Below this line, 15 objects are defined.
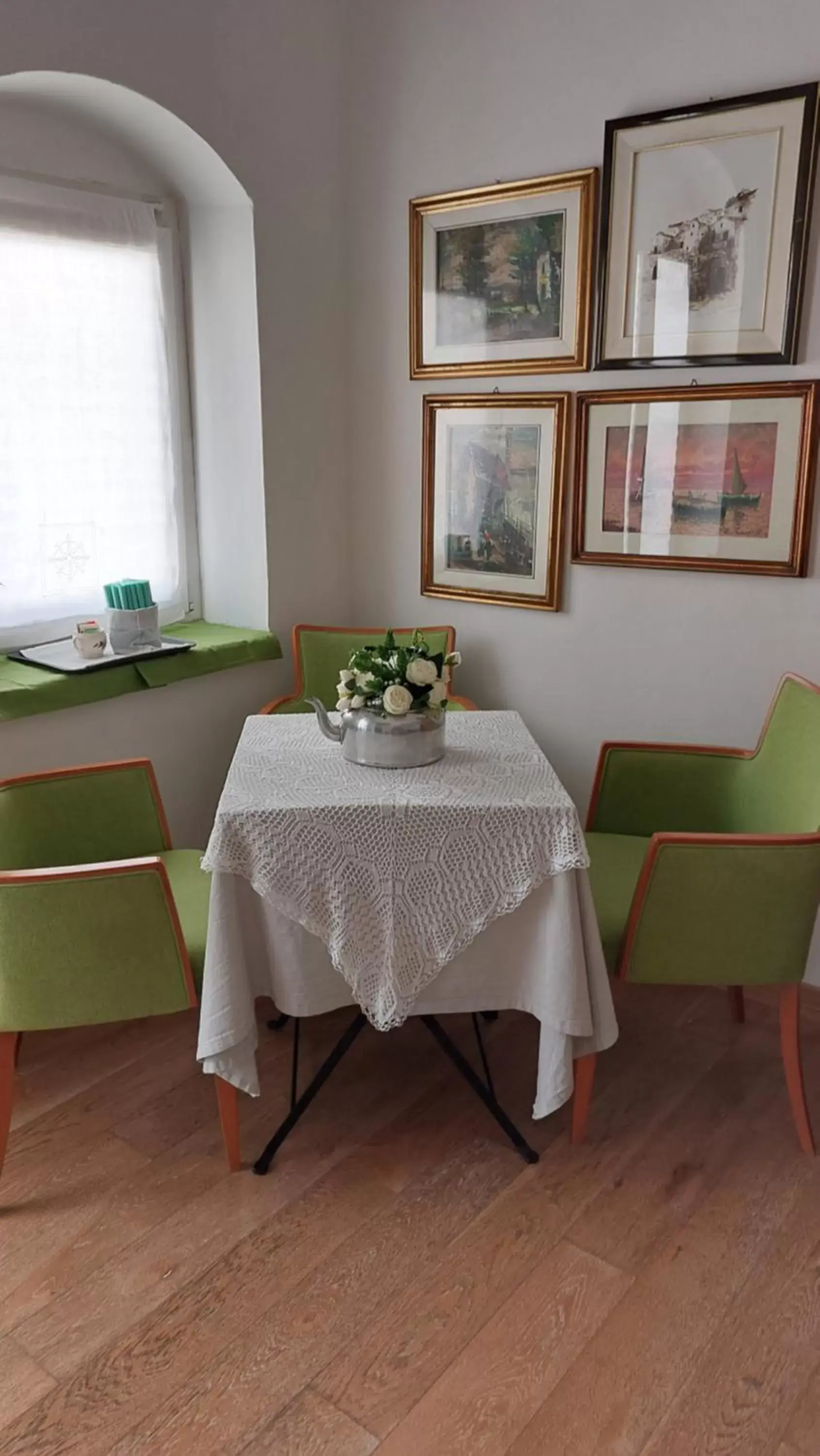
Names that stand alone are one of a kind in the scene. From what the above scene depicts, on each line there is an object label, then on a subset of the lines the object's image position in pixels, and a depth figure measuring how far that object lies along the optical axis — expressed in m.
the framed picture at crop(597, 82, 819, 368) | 2.53
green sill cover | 2.69
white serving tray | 2.84
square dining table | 2.02
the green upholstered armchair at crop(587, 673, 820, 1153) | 2.14
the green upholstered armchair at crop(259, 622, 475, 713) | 3.31
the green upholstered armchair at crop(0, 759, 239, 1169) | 2.00
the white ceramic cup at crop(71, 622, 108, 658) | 2.92
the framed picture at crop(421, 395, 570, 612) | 3.11
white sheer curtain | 2.90
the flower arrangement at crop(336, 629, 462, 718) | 2.14
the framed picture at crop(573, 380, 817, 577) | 2.68
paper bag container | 3.06
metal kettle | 2.19
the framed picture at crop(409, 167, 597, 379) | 2.92
